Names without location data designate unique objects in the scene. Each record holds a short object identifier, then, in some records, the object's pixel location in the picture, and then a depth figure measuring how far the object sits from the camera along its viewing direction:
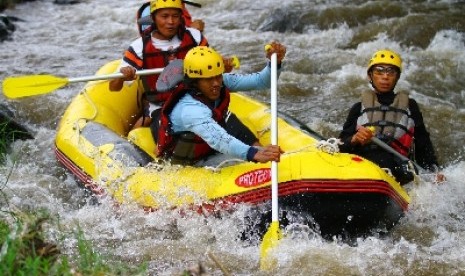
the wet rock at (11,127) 13.91
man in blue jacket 9.30
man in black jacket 10.34
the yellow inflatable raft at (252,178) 8.96
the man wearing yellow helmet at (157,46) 12.12
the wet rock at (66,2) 30.28
